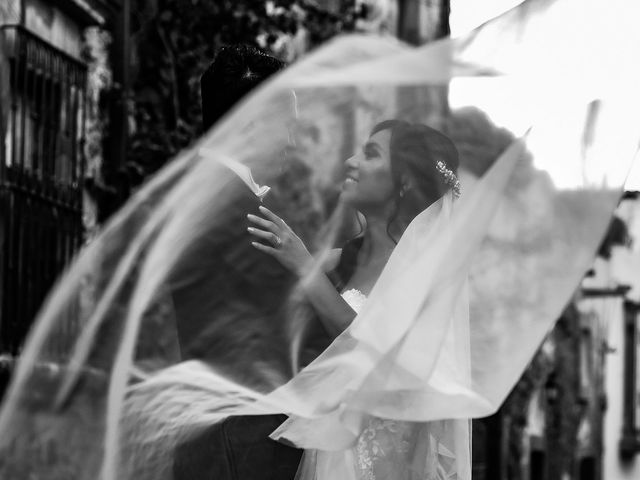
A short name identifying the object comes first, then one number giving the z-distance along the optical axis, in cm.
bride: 322
